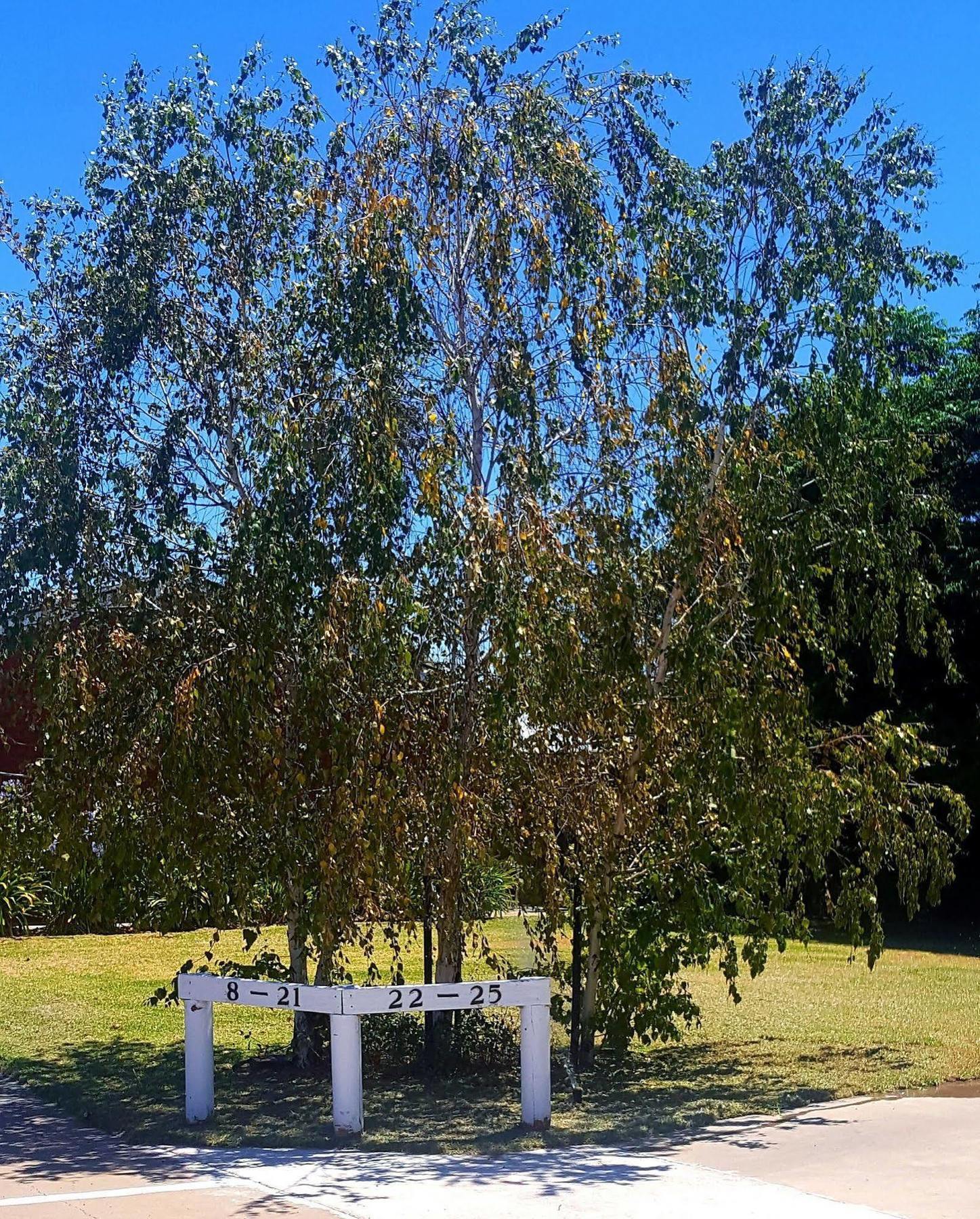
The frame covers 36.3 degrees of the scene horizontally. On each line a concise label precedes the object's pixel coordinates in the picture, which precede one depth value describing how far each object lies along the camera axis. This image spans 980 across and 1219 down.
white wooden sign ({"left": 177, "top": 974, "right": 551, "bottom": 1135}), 8.73
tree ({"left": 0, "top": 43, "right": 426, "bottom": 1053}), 9.05
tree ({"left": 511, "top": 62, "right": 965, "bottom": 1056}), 10.05
